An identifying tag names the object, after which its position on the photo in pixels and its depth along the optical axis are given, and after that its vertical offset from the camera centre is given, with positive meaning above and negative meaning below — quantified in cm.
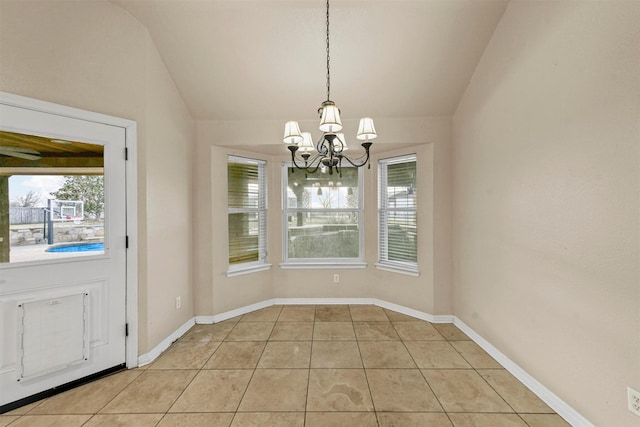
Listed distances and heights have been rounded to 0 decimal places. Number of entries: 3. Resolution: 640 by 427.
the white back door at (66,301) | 180 -64
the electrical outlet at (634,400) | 134 -99
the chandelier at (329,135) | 158 +56
